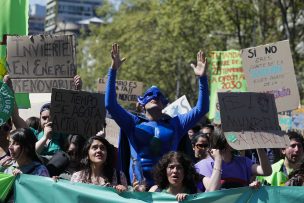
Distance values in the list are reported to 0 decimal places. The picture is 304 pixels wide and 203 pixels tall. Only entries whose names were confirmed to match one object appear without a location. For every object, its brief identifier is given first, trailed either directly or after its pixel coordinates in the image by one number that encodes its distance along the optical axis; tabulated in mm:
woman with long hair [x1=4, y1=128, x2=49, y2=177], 7172
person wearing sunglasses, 8938
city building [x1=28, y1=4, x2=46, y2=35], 191150
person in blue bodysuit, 7547
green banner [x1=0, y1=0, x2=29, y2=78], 10359
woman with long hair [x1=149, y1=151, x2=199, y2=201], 6938
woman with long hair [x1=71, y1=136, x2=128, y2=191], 7125
